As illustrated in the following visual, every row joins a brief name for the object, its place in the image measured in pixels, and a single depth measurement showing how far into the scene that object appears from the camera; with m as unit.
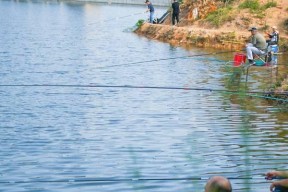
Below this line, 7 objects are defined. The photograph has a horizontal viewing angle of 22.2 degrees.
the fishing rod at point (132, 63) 27.62
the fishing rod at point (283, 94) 17.13
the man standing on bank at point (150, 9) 42.31
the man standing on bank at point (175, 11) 39.56
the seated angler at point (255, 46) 22.96
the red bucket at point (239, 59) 23.23
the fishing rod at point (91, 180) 10.76
